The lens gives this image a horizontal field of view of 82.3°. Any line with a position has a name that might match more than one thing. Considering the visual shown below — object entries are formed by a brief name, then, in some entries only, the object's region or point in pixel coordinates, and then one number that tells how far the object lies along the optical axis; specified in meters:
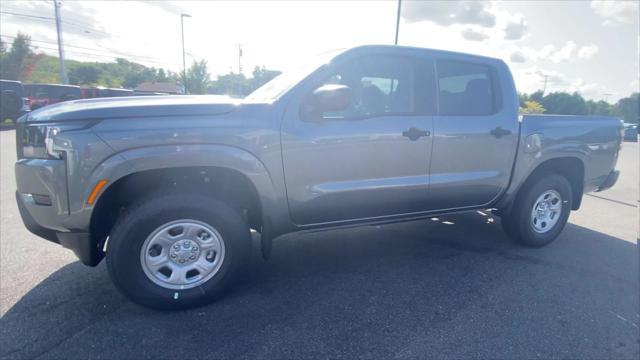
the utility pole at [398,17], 14.89
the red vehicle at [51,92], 19.55
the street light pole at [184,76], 38.70
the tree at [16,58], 45.47
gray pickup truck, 2.42
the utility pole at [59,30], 30.62
